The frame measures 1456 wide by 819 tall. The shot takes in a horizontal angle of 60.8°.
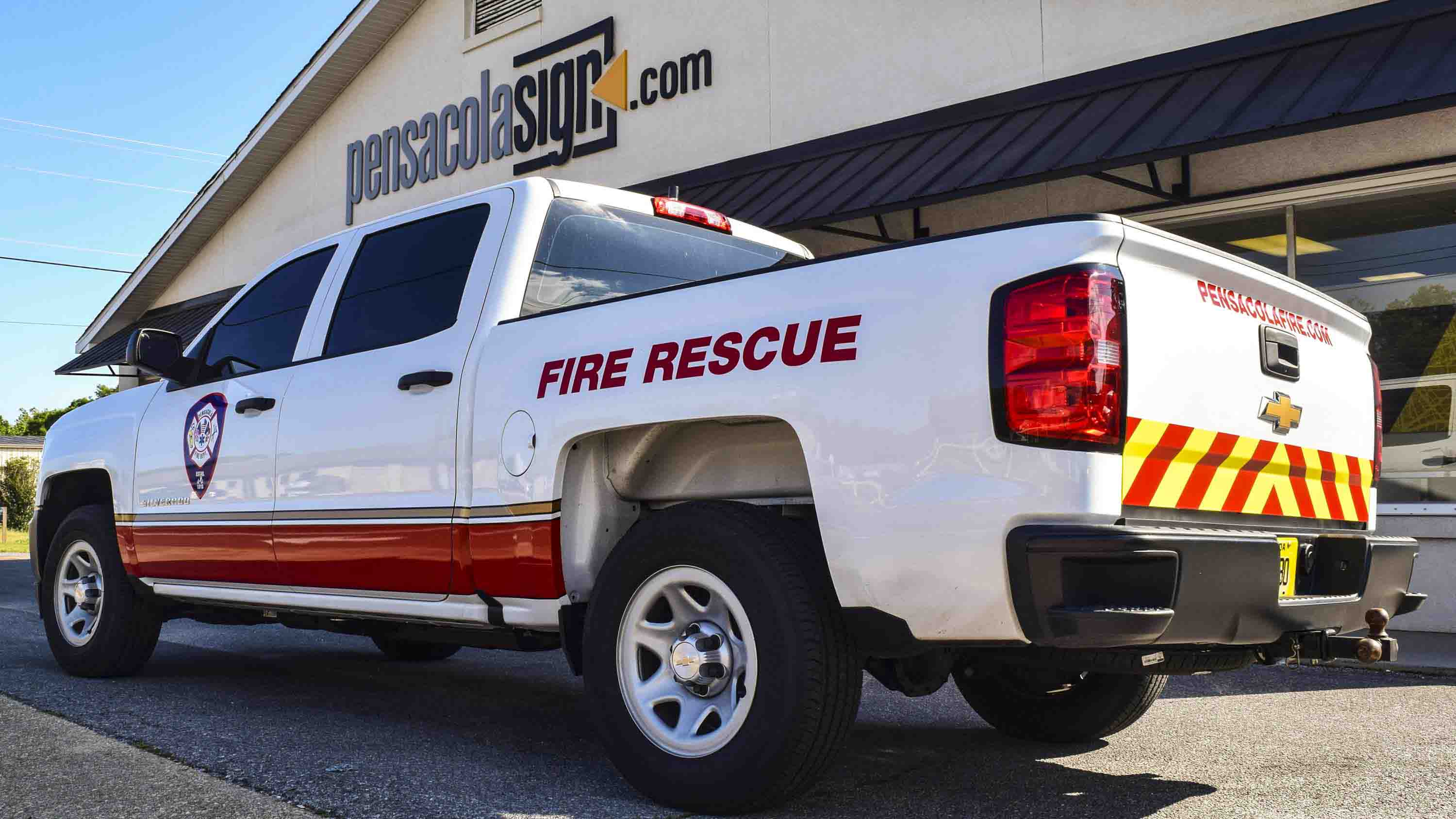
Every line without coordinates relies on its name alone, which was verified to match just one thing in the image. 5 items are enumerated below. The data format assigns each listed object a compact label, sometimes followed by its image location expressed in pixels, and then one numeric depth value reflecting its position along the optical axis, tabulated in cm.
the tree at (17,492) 3653
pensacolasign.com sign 1376
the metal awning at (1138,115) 739
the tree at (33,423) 7188
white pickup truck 296
